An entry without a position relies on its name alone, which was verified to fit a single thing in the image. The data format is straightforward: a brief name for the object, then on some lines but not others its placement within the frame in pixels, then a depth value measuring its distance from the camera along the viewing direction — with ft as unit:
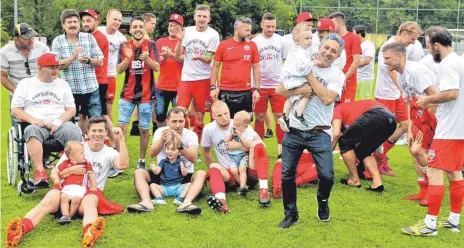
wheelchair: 21.09
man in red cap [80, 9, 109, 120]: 27.68
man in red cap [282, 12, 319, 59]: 29.66
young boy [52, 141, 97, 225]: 18.47
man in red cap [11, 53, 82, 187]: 21.24
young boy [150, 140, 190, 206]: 21.03
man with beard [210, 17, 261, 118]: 27.04
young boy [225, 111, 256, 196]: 21.85
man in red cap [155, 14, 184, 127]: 28.81
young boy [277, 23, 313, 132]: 17.08
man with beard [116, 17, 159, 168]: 26.84
